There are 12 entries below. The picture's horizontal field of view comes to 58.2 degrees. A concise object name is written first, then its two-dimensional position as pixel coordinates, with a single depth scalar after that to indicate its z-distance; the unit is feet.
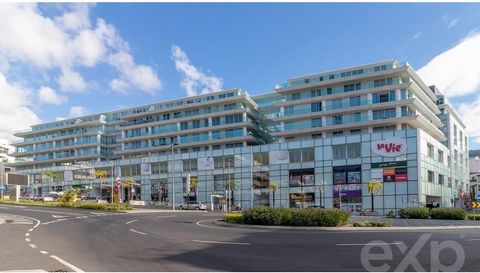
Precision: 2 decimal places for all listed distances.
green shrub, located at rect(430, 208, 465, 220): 113.80
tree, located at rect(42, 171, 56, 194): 361.30
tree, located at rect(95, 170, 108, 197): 316.21
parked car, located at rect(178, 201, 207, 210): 240.32
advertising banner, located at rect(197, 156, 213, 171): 289.53
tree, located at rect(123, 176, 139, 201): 302.25
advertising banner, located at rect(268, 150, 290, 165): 258.57
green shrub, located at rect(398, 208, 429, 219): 120.06
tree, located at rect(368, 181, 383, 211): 197.45
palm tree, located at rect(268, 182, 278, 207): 243.40
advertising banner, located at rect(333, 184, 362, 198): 230.79
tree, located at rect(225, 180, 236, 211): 274.61
